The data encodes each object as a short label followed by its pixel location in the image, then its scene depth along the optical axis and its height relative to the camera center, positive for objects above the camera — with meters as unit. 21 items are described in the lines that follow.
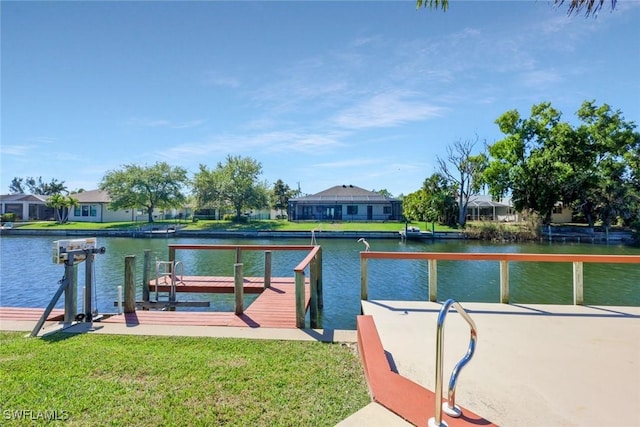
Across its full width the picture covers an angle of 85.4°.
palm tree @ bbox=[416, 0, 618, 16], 3.90 +2.38
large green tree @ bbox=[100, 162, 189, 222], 37.59 +3.09
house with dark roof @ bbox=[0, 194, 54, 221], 45.03 +1.05
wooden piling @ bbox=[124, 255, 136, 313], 5.48 -1.15
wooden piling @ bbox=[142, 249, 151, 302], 7.39 -1.32
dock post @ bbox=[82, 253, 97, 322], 5.13 -1.13
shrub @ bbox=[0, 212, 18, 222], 41.26 -0.25
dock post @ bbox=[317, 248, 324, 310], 7.79 -1.60
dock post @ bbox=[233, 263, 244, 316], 5.37 -1.23
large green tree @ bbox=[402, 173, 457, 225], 34.12 +1.07
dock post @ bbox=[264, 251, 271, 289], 7.48 -1.24
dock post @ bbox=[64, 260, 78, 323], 4.97 -1.15
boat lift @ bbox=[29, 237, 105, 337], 4.87 -0.91
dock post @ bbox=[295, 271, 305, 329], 4.72 -1.23
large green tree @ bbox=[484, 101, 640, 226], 29.17 +4.22
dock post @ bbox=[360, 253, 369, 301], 5.56 -1.10
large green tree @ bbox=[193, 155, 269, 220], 38.50 +2.75
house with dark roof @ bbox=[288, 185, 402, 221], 39.56 +0.51
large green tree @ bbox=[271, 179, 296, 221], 59.88 +3.66
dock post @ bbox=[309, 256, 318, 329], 5.22 -1.34
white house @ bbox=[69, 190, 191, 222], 42.34 +0.29
